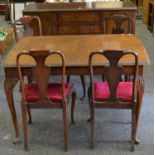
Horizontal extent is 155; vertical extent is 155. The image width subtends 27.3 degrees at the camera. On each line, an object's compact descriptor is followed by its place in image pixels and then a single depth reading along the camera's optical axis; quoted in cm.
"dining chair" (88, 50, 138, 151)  223
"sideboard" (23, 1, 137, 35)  385
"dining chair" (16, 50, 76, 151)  227
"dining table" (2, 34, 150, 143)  238
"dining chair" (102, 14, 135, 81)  335
